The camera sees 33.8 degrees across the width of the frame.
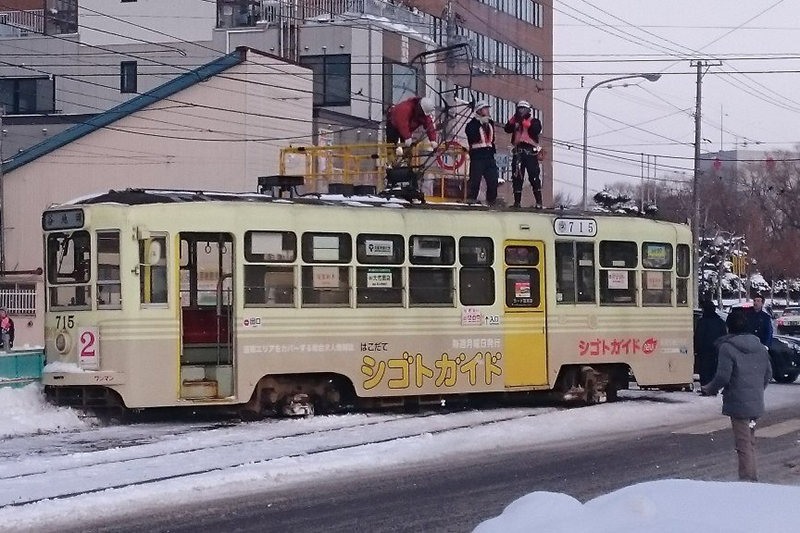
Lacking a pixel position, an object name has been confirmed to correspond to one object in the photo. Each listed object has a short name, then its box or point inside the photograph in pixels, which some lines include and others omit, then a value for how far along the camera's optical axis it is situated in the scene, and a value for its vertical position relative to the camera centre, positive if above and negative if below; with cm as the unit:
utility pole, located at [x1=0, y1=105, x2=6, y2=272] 4162 +173
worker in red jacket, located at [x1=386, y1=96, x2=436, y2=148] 2142 +273
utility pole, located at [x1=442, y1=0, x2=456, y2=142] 4402 +885
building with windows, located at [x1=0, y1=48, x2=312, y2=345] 4319 +464
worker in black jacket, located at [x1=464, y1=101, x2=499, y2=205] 2111 +218
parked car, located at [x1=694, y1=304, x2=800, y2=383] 2752 -154
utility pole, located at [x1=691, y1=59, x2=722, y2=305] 4523 +532
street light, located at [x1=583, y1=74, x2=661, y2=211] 4490 +502
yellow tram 1681 -22
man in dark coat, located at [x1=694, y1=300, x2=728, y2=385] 2156 -80
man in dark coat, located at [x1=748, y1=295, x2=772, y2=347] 2239 -64
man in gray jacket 1158 -84
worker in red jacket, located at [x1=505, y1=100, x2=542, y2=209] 2222 +242
